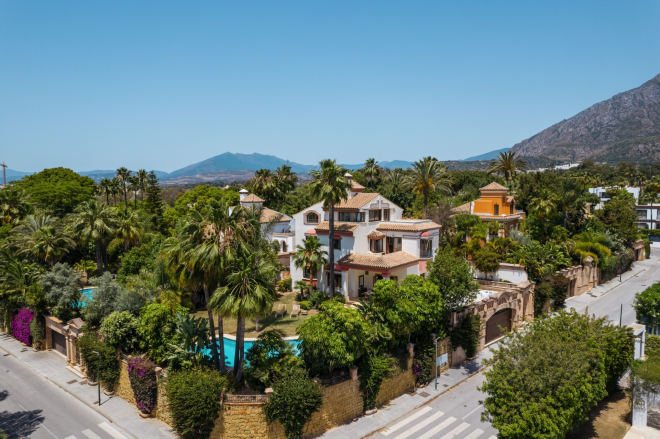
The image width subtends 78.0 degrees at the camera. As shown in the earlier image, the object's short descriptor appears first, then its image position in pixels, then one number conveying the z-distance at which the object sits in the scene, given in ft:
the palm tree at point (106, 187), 229.43
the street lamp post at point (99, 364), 80.95
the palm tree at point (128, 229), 135.85
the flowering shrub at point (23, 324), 111.86
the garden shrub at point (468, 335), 99.35
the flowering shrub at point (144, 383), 76.02
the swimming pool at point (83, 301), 104.00
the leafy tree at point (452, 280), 95.04
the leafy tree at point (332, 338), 70.79
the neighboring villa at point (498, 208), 165.89
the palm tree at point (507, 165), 205.63
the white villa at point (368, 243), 122.52
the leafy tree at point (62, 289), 100.83
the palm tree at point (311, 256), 122.01
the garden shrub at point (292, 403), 65.41
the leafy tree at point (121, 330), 82.74
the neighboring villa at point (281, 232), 153.17
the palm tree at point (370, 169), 263.29
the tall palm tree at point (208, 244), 66.85
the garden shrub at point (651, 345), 85.87
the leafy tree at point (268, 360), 70.13
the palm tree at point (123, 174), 236.63
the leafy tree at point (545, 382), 58.80
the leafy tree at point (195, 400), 64.69
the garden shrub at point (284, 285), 139.74
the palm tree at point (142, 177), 243.97
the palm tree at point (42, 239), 121.60
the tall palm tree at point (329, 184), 108.37
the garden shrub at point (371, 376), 77.46
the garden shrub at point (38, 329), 108.78
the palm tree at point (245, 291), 64.39
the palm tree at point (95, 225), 126.52
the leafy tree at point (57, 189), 183.52
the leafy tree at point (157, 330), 78.23
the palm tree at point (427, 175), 156.56
